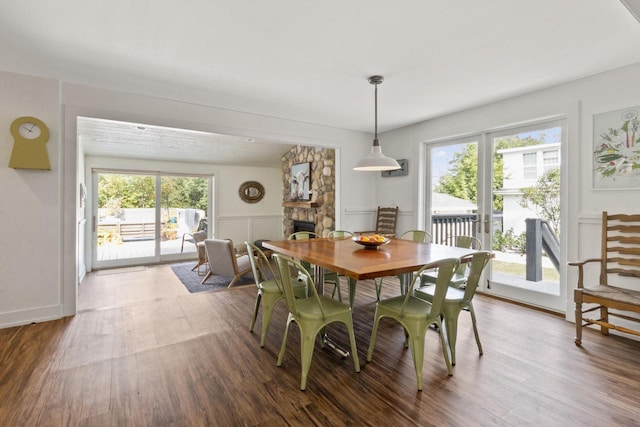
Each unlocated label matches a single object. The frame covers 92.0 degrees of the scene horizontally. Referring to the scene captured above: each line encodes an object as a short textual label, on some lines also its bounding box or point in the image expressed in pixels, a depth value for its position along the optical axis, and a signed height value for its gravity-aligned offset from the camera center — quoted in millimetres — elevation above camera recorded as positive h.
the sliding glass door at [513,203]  3336 +109
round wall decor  7340 +476
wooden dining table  1948 -341
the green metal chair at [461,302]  2139 -650
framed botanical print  2697 +573
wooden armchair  2487 -497
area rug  4426 -1092
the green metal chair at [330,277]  3254 -693
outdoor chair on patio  6664 -498
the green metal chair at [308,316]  1958 -694
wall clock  2844 +624
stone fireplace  5211 +343
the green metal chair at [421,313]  1872 -668
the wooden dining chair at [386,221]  4984 -157
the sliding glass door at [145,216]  5770 -103
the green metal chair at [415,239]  3038 -331
